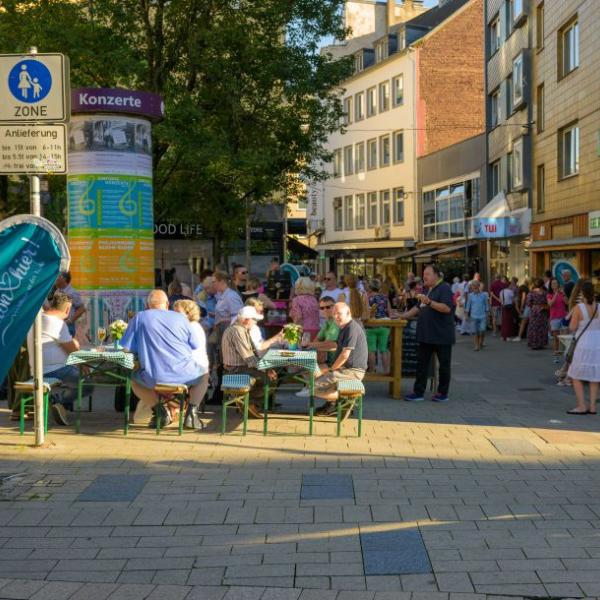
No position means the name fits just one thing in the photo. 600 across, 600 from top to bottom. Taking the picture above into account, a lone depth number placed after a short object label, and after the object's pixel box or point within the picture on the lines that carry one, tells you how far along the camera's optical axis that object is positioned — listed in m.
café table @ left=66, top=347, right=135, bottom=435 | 9.41
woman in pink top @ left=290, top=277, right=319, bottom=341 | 12.70
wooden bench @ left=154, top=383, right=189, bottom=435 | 9.45
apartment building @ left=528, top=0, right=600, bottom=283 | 23.12
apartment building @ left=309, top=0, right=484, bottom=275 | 47.84
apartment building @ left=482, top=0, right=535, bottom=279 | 29.20
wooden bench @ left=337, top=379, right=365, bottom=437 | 9.36
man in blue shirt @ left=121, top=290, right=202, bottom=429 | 9.57
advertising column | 13.13
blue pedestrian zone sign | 8.29
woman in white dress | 11.05
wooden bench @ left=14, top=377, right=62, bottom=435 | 9.16
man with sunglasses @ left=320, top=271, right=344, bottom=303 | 16.03
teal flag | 7.07
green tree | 19.73
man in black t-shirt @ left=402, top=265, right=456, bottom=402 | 12.06
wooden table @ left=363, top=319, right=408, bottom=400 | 12.21
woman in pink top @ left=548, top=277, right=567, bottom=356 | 18.97
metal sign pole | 8.26
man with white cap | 10.05
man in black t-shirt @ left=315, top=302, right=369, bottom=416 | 10.02
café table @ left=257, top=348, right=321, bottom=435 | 9.46
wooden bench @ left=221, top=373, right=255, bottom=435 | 9.50
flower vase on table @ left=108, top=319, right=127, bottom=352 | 10.33
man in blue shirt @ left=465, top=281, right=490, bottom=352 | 21.70
